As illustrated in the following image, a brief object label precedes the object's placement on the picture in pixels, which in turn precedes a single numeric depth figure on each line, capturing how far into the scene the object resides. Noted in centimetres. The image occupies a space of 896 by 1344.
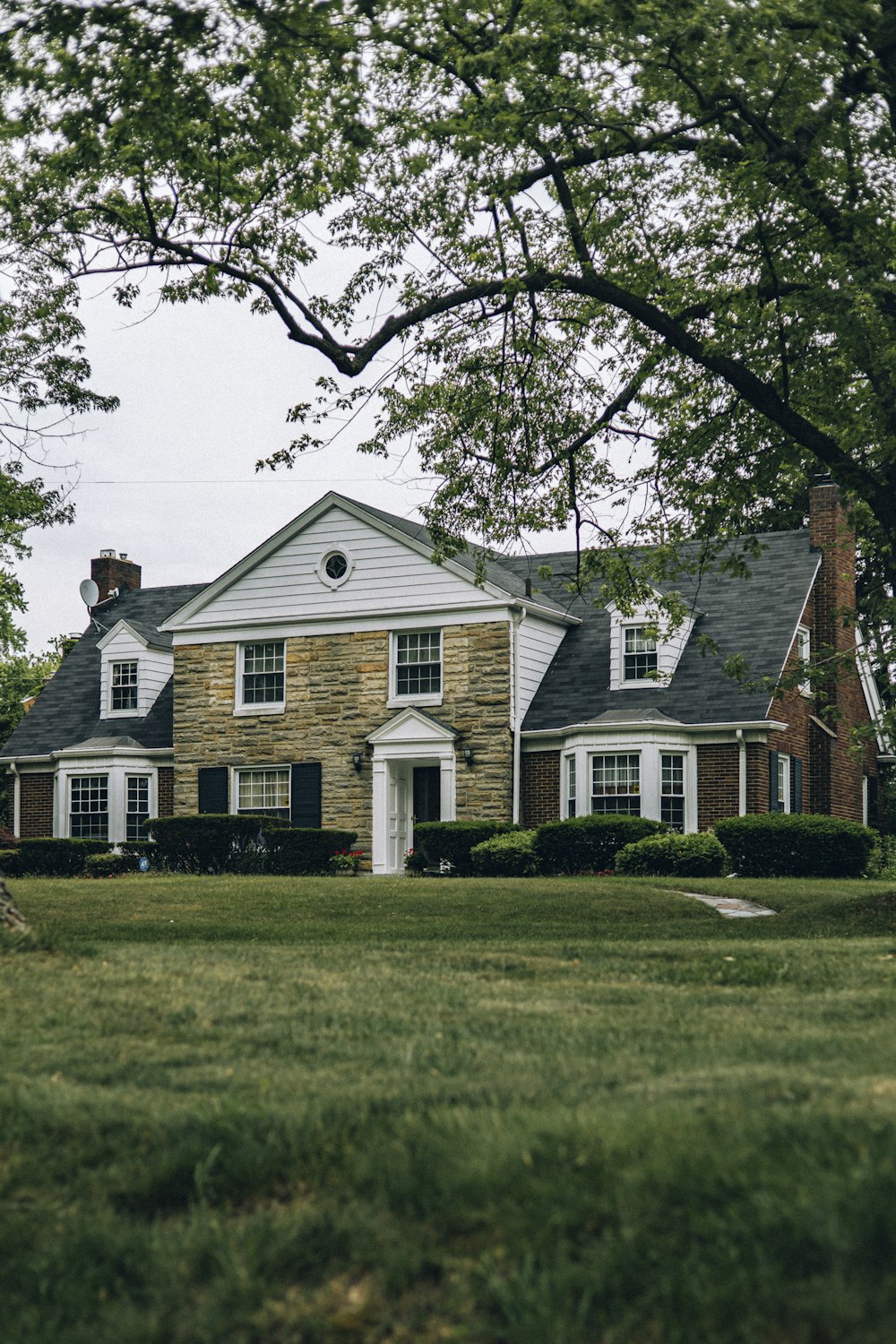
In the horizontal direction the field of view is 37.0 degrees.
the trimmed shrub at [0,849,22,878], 2541
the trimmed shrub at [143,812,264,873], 2598
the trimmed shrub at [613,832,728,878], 2317
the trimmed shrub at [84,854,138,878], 2505
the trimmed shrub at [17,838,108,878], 2569
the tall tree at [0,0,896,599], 1184
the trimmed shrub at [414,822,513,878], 2541
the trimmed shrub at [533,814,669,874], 2428
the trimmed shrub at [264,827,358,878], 2580
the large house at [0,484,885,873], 2644
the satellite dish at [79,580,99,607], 3753
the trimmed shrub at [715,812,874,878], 2377
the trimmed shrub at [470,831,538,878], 2427
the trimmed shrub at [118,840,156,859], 2638
